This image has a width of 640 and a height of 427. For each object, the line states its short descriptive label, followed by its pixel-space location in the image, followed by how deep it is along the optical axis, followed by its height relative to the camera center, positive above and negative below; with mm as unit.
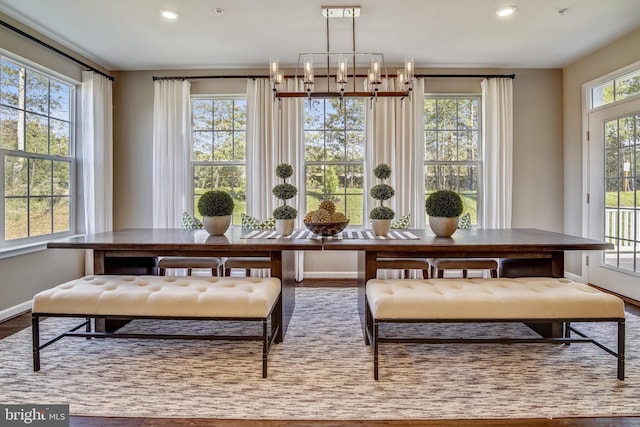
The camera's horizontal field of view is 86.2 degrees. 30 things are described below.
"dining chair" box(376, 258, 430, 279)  3182 -491
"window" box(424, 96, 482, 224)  4652 +913
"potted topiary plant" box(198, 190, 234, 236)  2734 +22
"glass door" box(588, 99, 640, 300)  3607 +183
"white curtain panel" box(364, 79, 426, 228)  4492 +895
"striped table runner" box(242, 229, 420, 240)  2627 -186
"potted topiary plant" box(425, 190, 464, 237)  2617 +6
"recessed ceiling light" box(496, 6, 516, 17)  3104 +1850
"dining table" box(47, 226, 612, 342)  2305 -236
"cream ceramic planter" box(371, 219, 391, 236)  2727 -112
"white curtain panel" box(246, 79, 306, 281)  4523 +990
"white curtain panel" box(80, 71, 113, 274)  4102 +735
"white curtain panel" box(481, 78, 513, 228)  4473 +897
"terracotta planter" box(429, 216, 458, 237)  2639 -103
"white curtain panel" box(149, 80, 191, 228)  4523 +876
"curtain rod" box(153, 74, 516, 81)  4480 +1794
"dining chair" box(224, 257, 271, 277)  3175 -475
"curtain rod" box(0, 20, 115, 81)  3088 +1726
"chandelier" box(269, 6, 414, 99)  2688 +1115
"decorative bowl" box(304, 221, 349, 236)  2531 -110
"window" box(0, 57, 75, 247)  3207 +623
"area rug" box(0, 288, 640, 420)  1725 -975
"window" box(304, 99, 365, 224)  4652 +794
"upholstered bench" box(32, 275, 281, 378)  2027 -549
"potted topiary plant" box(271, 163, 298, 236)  2754 +11
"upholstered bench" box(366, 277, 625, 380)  1967 -561
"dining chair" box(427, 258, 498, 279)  3131 -482
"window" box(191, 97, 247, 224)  4703 +925
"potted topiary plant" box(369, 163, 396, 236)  2730 +8
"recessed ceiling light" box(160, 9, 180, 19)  3148 +1859
